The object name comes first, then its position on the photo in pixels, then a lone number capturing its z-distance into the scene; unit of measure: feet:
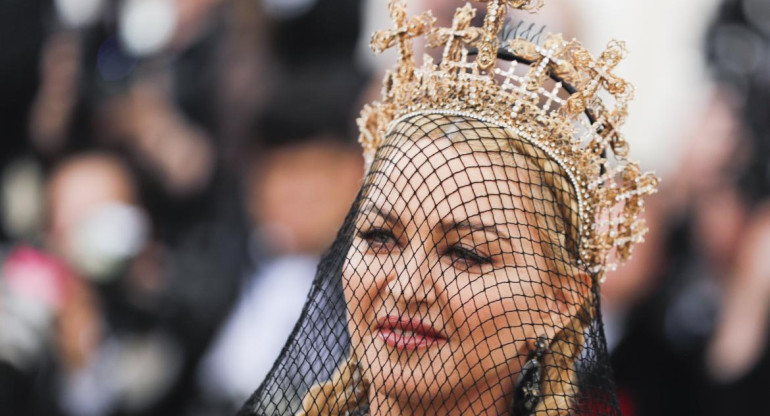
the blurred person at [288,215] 29.01
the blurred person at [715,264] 26.81
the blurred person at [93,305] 30.86
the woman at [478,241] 14.32
